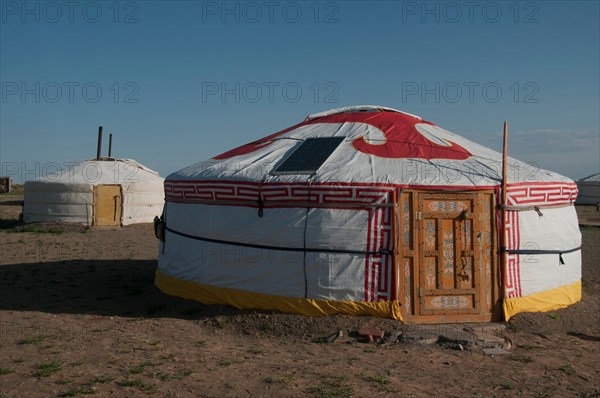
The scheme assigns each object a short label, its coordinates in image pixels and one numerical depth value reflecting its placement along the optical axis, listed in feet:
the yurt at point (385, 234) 18.39
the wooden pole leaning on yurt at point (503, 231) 18.95
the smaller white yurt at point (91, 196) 46.96
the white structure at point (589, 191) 78.59
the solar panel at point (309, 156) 19.52
